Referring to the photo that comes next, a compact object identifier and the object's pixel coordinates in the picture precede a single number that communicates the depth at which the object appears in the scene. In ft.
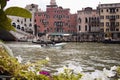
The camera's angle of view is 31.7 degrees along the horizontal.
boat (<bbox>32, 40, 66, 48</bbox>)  60.99
